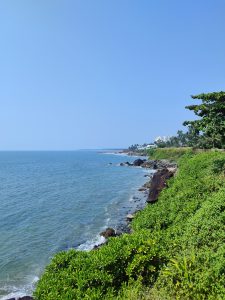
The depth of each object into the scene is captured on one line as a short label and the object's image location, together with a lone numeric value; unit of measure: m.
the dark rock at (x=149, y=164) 80.65
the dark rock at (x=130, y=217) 26.09
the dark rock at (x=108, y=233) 21.64
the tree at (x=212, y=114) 18.32
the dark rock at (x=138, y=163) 89.95
